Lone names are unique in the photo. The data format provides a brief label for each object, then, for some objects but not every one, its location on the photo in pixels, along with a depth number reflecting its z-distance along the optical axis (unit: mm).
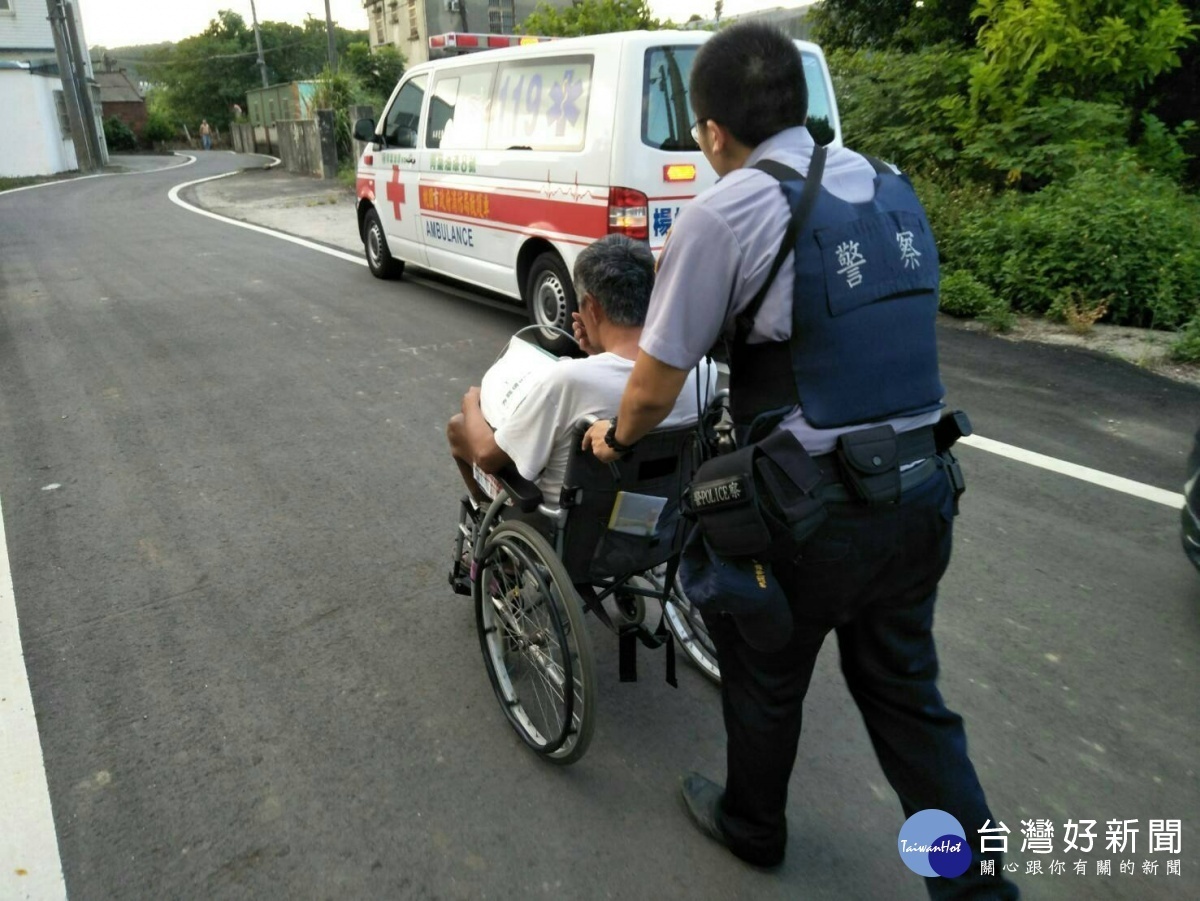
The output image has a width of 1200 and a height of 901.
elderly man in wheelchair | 2529
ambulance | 6113
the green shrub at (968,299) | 7488
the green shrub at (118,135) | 50625
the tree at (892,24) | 11305
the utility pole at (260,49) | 54156
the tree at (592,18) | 17484
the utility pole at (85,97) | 31547
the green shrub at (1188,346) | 6207
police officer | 1848
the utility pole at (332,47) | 29797
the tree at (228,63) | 63844
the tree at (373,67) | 33406
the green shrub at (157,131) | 56094
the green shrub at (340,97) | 21875
